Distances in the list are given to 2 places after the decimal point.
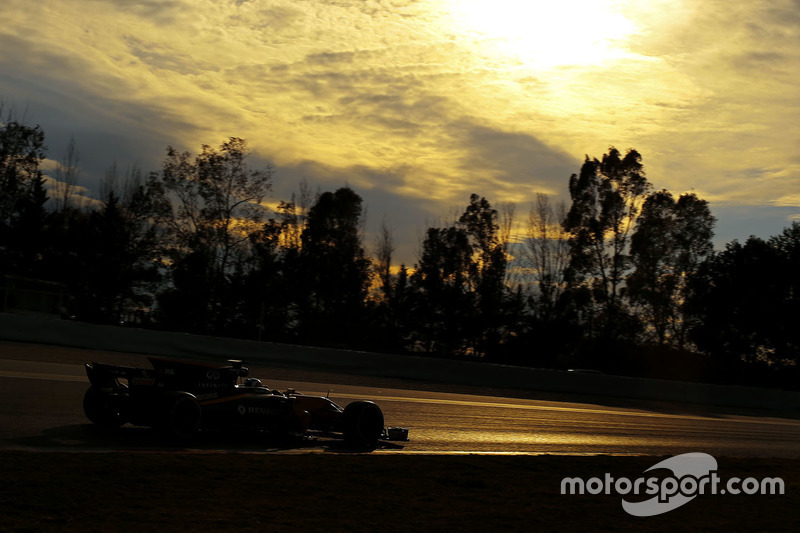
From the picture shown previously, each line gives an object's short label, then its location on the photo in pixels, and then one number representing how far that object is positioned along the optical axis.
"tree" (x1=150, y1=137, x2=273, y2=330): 45.25
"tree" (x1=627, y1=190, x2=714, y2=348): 54.00
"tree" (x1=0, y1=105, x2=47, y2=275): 54.59
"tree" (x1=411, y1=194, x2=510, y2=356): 51.69
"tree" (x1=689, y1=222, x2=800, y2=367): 46.06
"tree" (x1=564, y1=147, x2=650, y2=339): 53.31
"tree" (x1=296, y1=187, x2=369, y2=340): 54.88
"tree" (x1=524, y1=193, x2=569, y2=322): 53.44
